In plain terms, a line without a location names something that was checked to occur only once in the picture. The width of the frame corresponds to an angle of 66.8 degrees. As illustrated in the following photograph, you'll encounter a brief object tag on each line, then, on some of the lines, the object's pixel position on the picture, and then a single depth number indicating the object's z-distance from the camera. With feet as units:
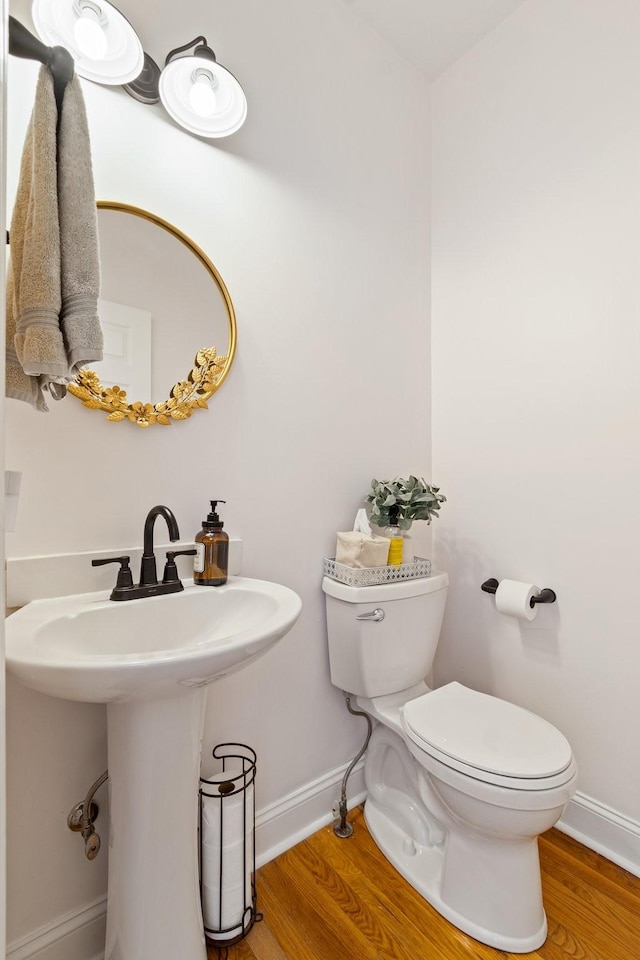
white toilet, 3.58
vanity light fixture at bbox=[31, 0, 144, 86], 3.35
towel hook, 2.52
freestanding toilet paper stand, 3.62
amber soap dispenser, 3.85
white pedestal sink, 2.97
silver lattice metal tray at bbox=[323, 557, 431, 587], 4.70
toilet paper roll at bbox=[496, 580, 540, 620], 4.93
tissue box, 4.74
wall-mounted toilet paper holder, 5.00
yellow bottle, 5.00
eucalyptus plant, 5.06
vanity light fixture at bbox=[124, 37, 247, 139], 3.84
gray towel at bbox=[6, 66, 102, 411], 2.60
